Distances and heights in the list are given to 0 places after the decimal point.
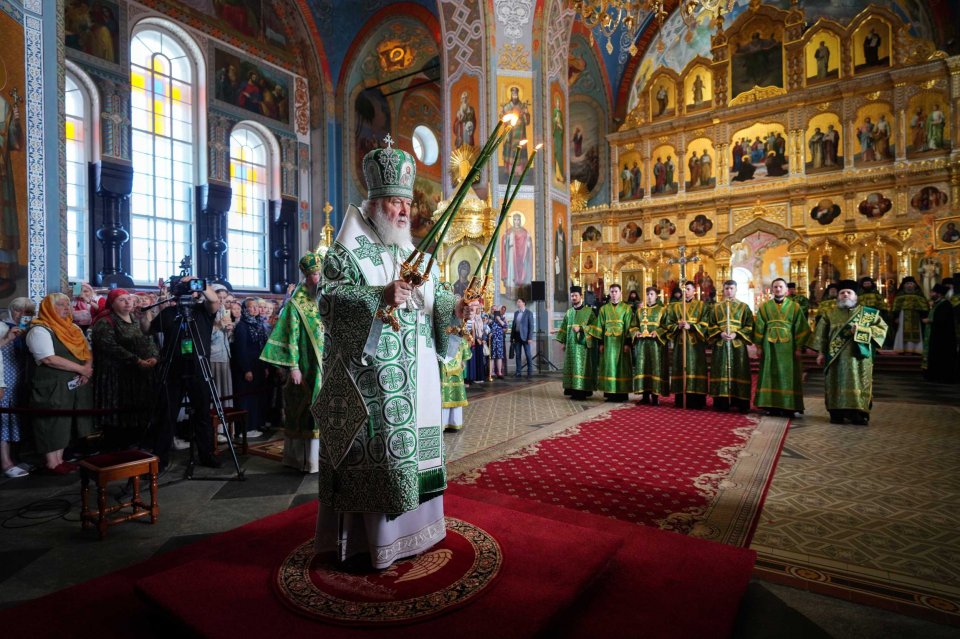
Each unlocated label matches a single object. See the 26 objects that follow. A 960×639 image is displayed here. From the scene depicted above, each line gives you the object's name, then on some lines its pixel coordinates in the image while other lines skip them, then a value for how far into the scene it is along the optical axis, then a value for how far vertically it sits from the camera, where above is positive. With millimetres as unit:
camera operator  4711 -477
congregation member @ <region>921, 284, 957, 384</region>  10758 -543
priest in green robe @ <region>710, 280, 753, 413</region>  7781 -544
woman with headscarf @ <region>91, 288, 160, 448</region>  5215 -435
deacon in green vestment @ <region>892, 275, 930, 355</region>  14086 +45
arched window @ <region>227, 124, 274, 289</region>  14703 +3355
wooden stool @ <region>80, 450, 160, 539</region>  3289 -956
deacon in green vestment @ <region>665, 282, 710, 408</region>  8086 -463
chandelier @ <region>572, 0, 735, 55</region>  8094 +5244
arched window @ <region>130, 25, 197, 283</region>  12414 +4261
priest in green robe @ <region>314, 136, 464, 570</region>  2455 -319
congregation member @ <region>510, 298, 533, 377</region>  12633 -188
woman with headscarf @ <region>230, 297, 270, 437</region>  6613 -585
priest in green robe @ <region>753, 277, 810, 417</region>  7312 -503
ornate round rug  2230 -1222
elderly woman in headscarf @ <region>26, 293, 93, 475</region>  4844 -451
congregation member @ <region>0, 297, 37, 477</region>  4770 -433
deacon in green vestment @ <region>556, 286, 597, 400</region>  9195 -611
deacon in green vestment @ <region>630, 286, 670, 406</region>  8461 -542
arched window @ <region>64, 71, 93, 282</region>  11094 +3192
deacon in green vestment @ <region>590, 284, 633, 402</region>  8817 -554
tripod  4465 -213
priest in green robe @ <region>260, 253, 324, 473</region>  4742 -288
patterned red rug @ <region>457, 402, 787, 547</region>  3723 -1376
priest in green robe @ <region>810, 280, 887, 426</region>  6656 -528
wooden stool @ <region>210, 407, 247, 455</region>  5289 -989
